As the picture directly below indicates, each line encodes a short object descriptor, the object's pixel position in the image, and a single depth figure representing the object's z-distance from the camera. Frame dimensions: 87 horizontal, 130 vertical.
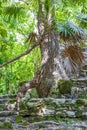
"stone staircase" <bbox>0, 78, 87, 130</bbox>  3.31
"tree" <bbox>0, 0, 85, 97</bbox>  4.61
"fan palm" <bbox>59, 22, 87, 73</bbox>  5.36
